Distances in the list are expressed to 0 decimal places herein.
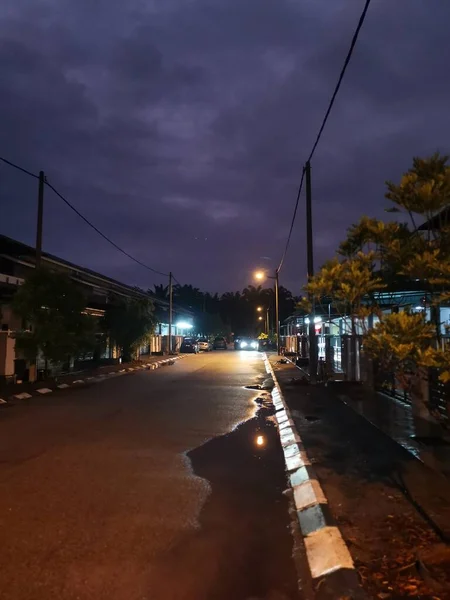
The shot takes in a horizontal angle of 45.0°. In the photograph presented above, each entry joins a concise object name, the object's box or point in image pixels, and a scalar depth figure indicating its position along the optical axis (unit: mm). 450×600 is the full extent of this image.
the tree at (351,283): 5562
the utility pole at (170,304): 51244
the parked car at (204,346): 67244
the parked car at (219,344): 75312
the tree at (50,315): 19531
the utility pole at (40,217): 20688
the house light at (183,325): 69906
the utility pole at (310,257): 20281
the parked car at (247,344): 76250
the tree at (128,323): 33469
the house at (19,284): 20281
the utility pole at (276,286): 47019
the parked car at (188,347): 58531
